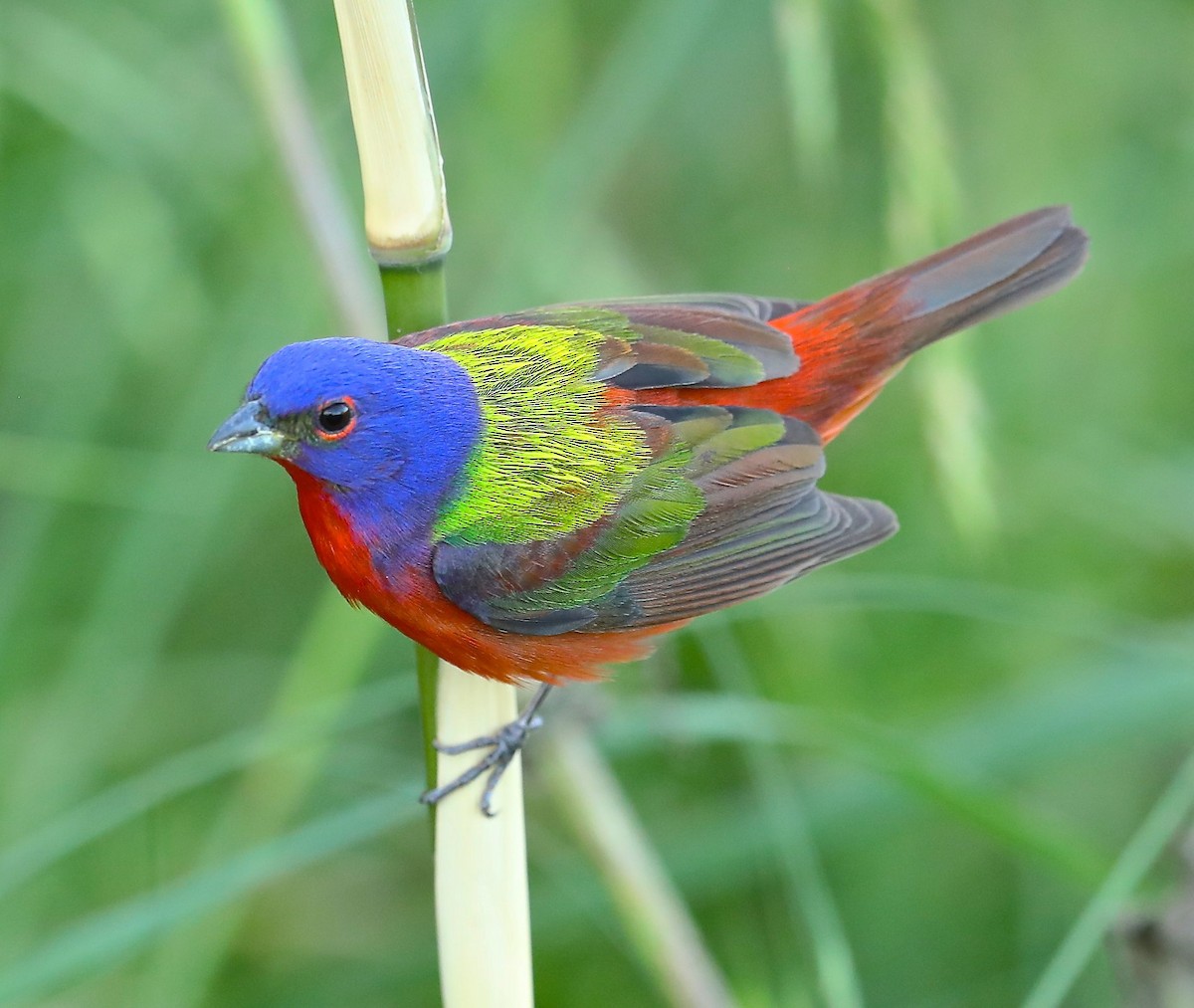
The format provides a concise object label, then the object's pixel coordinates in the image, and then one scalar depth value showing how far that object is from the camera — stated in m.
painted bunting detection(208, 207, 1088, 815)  4.99
